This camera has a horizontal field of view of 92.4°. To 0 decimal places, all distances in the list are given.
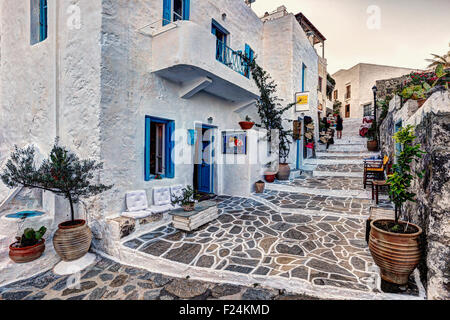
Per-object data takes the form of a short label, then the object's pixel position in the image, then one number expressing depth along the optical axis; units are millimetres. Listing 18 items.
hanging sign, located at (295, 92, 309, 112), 11281
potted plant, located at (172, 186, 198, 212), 5230
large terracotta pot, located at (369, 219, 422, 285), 2730
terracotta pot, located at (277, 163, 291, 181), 9742
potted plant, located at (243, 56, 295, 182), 9617
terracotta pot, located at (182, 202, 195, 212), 5228
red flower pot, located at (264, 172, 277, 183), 9133
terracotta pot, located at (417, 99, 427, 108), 4393
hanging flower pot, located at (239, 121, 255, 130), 8055
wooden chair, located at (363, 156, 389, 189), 7186
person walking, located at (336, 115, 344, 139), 17500
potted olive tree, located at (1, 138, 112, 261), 4027
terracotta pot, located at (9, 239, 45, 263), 4047
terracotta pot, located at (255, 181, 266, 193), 8188
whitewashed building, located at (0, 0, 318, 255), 4758
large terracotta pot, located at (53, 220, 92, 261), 4047
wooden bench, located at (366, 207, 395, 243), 3994
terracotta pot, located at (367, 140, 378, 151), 12922
